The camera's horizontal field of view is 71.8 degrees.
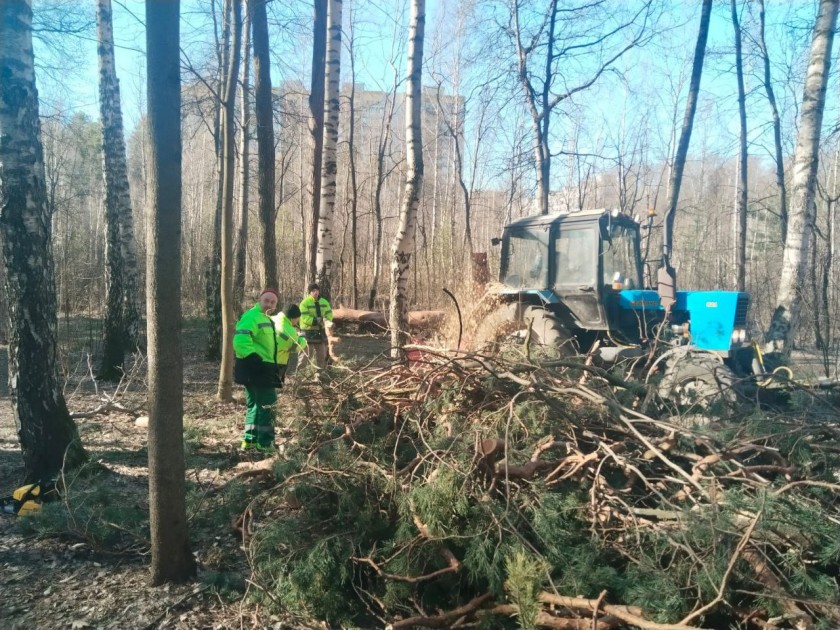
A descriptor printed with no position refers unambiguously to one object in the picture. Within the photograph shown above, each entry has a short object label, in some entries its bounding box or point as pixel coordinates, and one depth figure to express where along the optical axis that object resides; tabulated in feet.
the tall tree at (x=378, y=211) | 63.87
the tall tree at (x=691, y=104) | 45.60
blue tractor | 25.72
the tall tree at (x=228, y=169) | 22.18
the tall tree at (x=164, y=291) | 10.00
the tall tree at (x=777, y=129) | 58.54
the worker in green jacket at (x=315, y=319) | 26.21
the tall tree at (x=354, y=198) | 60.49
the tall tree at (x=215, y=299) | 36.37
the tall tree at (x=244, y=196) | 29.71
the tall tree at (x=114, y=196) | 33.58
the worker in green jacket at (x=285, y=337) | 19.49
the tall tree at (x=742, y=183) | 56.65
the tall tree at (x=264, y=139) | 28.81
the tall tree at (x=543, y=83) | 50.65
